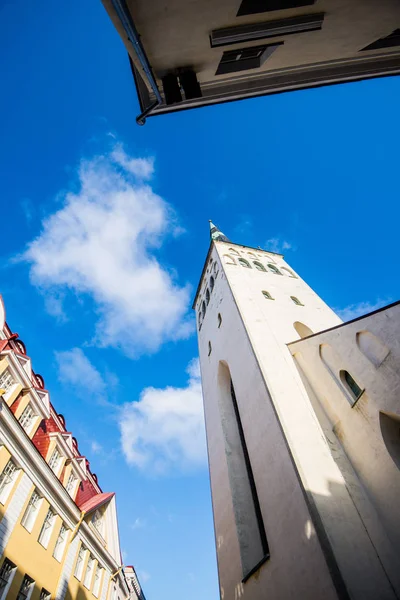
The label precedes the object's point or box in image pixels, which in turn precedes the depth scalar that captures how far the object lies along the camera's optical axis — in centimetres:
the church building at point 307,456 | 638
